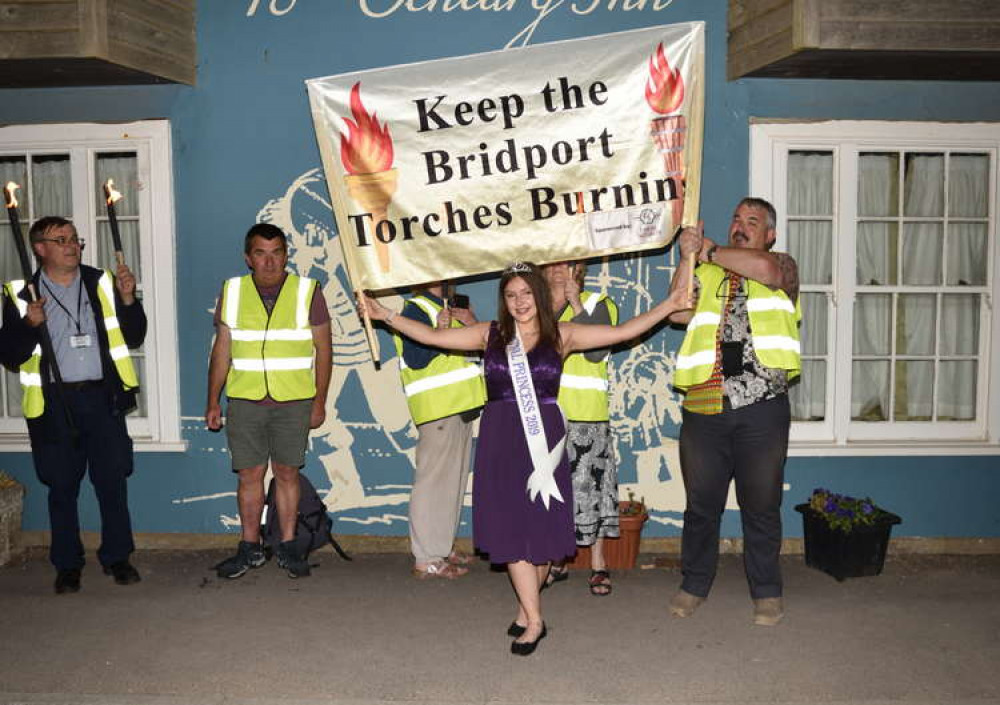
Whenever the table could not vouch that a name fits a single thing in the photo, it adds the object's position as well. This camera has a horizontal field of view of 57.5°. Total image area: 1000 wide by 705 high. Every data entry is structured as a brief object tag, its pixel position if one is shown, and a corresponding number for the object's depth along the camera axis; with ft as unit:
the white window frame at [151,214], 20.99
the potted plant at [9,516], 20.63
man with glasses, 18.44
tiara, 15.43
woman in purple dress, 15.19
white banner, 16.14
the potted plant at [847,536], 19.12
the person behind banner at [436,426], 18.98
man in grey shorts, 19.08
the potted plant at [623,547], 19.62
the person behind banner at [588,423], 18.15
